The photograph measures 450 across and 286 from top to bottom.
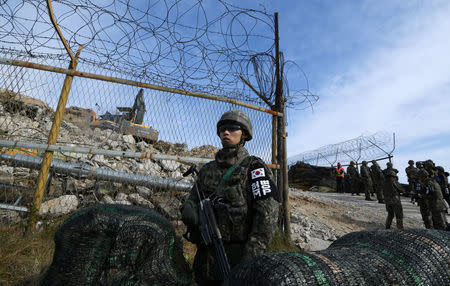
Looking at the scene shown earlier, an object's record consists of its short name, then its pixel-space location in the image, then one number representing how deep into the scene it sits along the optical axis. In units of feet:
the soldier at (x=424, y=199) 19.54
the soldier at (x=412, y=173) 20.45
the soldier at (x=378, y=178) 33.71
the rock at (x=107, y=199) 11.38
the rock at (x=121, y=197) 11.76
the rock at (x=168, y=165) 13.83
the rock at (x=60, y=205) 9.61
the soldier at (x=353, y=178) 45.14
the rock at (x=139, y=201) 11.72
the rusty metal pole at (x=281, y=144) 11.91
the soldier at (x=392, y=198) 20.92
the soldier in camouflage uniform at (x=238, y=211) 5.47
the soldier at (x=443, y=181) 25.82
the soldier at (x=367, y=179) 36.94
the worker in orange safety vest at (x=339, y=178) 47.39
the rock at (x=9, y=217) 9.00
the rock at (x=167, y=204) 11.40
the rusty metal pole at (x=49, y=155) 8.63
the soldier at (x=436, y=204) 18.60
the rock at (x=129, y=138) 16.89
